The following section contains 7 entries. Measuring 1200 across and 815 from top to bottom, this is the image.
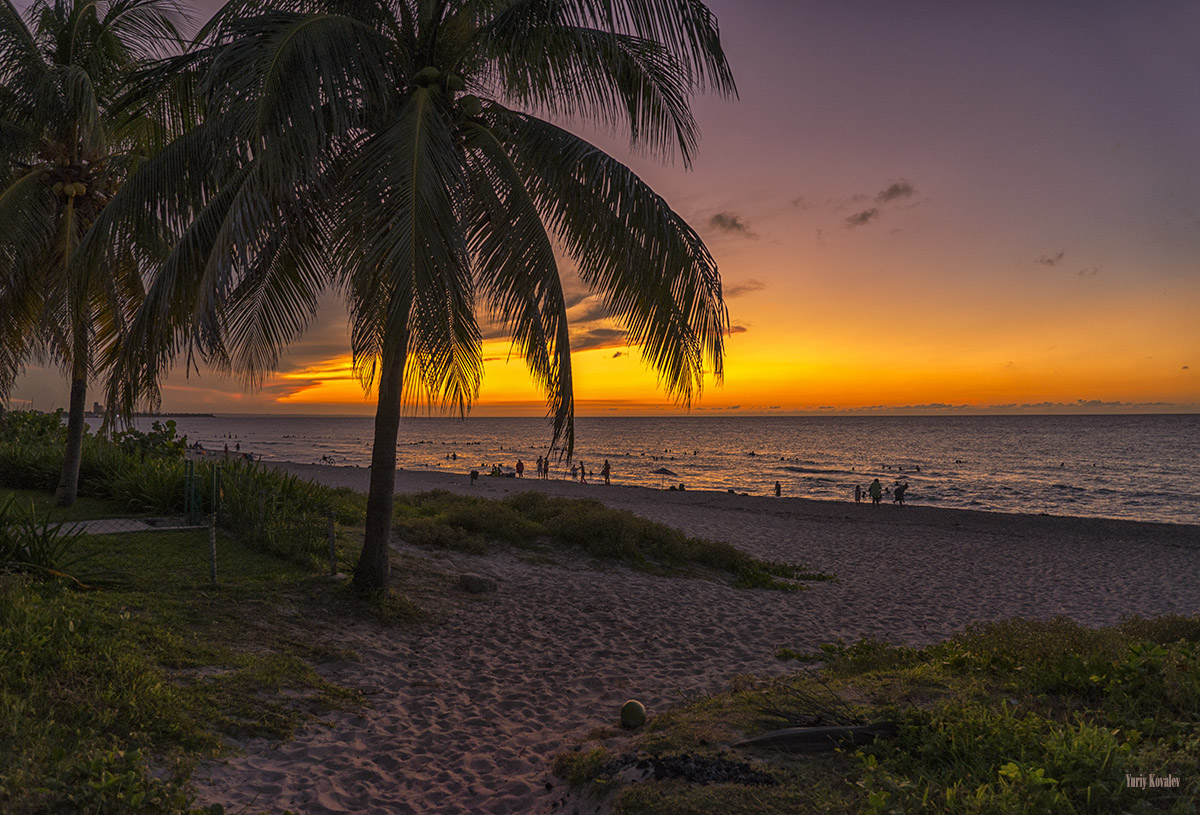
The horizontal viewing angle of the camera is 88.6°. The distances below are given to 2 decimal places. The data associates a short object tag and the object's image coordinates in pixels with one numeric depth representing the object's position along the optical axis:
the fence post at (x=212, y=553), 7.57
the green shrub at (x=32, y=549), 6.35
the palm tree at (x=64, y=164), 9.95
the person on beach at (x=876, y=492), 29.46
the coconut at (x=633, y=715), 5.56
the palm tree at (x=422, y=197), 5.76
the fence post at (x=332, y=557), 8.82
